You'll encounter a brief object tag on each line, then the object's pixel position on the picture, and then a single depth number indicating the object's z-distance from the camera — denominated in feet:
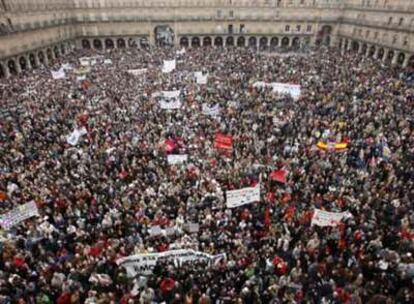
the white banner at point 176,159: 52.85
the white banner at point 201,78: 88.58
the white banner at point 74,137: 57.82
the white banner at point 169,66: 102.60
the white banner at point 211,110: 69.46
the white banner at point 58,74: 93.40
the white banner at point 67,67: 106.56
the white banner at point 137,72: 100.81
